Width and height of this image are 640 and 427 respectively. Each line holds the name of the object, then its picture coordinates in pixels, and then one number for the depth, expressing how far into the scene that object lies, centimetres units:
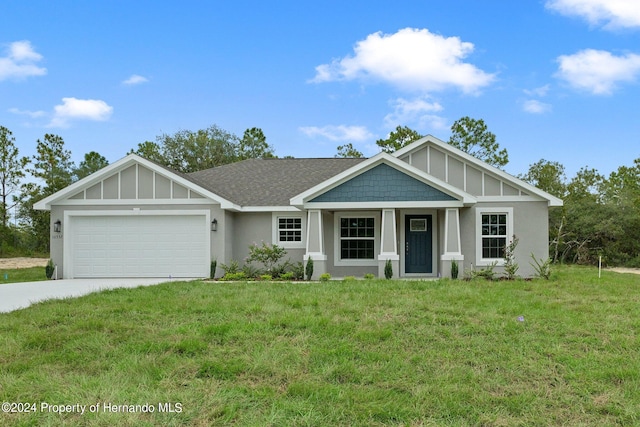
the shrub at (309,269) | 1538
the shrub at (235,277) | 1566
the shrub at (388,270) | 1492
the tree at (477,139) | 3822
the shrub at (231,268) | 1625
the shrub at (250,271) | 1628
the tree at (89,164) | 4366
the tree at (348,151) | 4078
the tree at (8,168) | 3638
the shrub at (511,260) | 1511
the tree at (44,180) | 3697
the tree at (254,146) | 4219
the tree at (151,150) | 4222
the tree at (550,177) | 3158
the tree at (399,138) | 3794
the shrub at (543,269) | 1537
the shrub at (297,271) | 1631
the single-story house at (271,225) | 1628
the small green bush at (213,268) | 1620
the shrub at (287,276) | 1572
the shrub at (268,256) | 1616
